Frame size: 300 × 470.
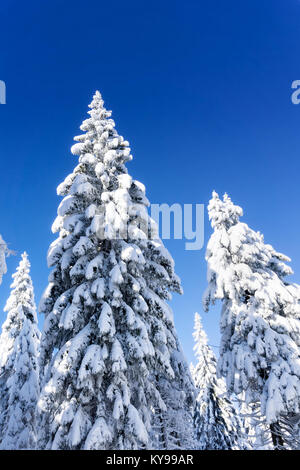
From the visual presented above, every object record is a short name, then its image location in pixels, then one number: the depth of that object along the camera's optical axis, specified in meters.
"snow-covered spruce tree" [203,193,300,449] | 12.66
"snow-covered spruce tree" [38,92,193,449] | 9.50
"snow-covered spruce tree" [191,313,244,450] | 24.50
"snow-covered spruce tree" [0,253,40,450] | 17.23
